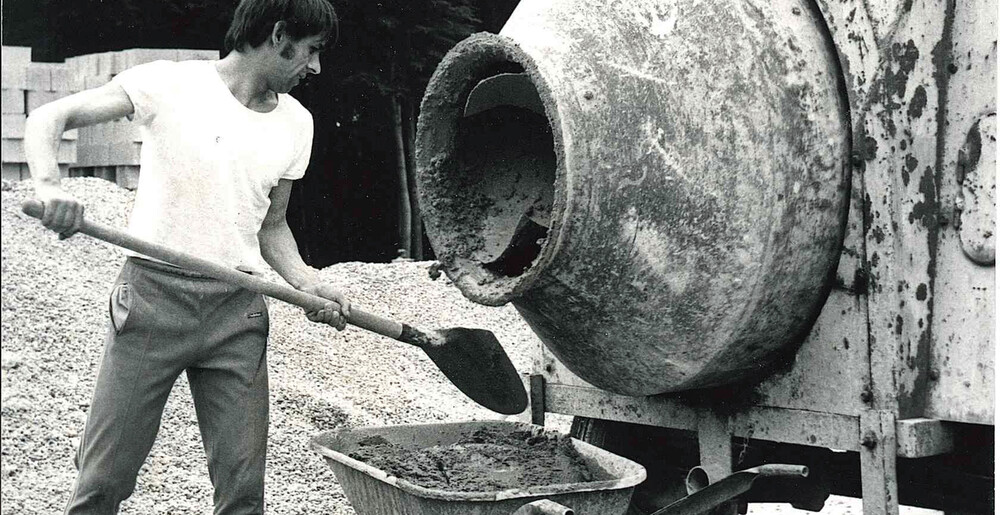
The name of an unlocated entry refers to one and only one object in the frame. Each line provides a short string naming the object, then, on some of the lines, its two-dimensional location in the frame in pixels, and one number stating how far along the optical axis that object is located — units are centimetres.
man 285
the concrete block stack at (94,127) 756
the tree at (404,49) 1038
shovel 341
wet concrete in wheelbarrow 306
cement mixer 262
